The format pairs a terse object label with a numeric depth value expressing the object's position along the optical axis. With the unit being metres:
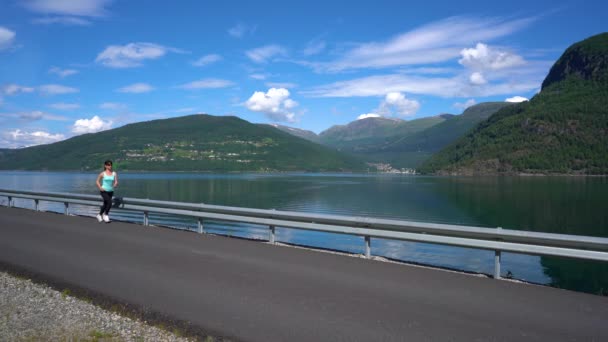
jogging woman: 16.30
